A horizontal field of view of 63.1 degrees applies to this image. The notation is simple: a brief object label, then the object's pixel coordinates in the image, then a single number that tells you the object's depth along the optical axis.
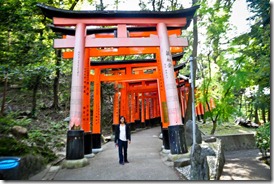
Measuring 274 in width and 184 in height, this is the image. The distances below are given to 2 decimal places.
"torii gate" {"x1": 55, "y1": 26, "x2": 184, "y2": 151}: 6.55
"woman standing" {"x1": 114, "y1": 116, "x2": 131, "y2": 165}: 5.08
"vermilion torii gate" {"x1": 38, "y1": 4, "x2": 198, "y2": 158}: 5.36
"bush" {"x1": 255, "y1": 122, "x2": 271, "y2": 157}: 5.14
